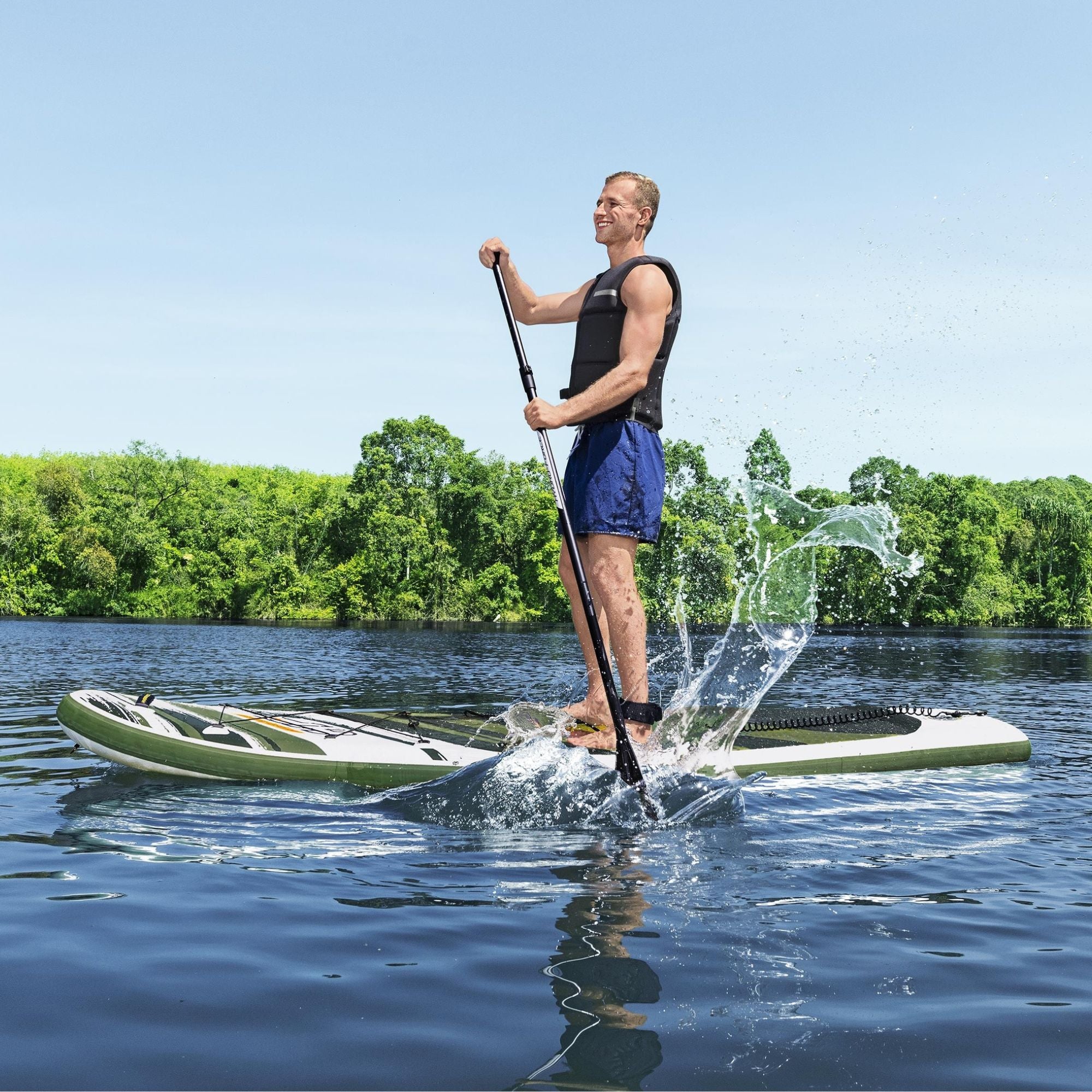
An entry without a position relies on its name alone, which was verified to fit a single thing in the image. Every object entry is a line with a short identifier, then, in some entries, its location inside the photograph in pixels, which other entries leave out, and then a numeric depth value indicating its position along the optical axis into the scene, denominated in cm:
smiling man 542
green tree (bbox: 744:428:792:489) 6125
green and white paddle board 641
